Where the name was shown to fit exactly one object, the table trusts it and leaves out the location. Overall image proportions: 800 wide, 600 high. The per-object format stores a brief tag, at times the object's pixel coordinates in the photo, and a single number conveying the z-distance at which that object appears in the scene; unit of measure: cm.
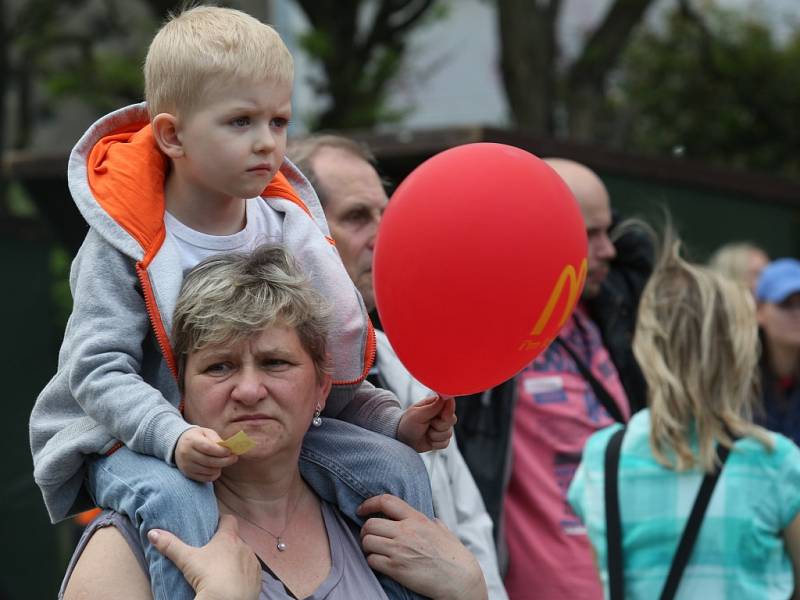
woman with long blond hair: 728
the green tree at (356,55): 2053
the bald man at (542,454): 816
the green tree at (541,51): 2058
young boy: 485
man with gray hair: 700
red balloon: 509
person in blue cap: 1137
